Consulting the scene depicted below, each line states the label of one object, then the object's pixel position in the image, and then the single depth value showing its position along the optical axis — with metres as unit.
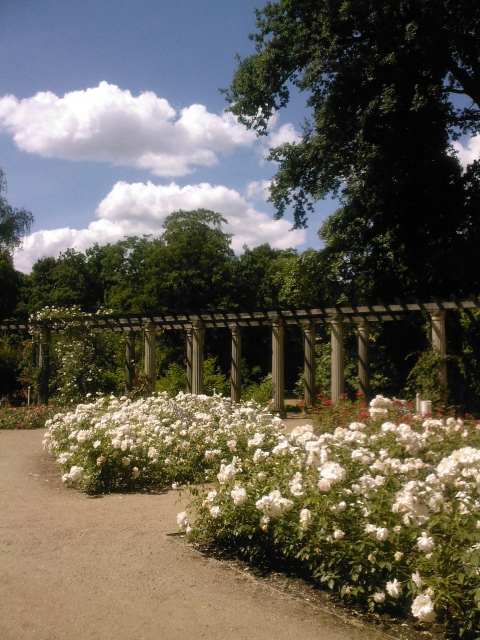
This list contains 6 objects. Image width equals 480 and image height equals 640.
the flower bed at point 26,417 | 14.33
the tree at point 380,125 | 16.28
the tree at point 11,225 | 30.38
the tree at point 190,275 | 32.47
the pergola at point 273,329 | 14.39
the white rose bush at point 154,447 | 7.32
